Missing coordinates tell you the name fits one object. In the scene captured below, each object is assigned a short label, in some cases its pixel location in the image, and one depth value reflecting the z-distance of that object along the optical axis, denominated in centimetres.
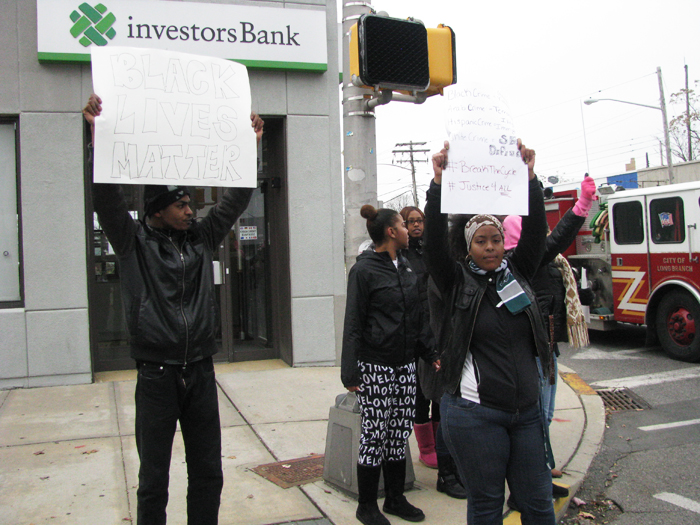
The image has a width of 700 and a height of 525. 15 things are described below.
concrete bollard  404
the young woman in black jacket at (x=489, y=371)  278
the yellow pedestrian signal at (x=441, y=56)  460
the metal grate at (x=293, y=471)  436
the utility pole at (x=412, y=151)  5412
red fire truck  902
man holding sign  296
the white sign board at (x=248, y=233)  854
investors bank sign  719
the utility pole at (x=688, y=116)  3762
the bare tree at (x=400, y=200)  5608
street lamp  2532
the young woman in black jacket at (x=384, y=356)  371
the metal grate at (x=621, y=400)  689
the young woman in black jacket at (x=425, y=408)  414
